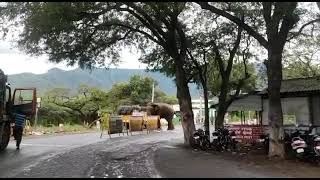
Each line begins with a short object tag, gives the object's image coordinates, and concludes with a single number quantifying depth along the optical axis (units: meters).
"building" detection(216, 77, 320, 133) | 16.04
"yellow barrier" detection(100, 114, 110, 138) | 20.71
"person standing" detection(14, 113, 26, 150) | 14.04
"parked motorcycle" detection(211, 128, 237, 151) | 14.27
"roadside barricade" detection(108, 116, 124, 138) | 20.39
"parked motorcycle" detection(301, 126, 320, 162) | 10.40
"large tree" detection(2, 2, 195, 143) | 11.74
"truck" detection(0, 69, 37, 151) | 13.54
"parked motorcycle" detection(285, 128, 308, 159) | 10.65
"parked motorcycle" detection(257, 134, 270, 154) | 13.53
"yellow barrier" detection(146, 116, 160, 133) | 25.77
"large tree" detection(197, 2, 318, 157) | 11.35
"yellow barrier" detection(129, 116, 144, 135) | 23.49
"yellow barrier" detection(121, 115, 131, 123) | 22.64
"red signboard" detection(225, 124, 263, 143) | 15.77
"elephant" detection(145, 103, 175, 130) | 28.98
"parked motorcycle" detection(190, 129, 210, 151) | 14.84
